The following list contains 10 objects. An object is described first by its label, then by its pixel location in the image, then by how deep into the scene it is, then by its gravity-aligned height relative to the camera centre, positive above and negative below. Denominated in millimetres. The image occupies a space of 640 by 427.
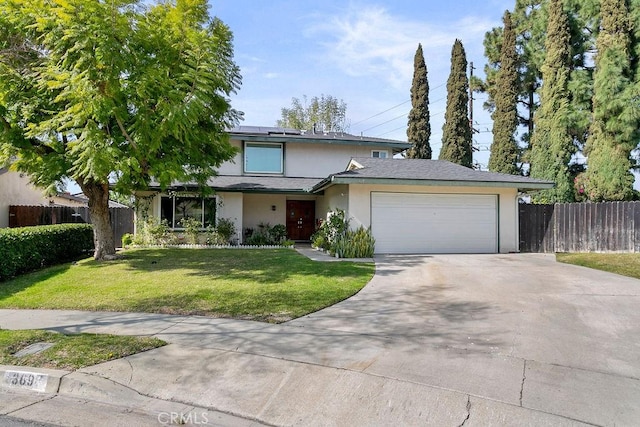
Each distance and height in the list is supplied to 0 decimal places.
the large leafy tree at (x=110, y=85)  9578 +3163
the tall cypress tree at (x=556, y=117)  22656 +5567
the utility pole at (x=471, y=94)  30445 +9086
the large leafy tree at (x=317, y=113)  46094 +11497
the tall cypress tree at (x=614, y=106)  20406 +5493
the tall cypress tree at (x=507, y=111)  25844 +6710
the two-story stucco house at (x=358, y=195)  14734 +884
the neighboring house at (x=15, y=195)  18547 +998
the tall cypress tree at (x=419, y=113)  28562 +7171
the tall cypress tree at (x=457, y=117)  27391 +6612
